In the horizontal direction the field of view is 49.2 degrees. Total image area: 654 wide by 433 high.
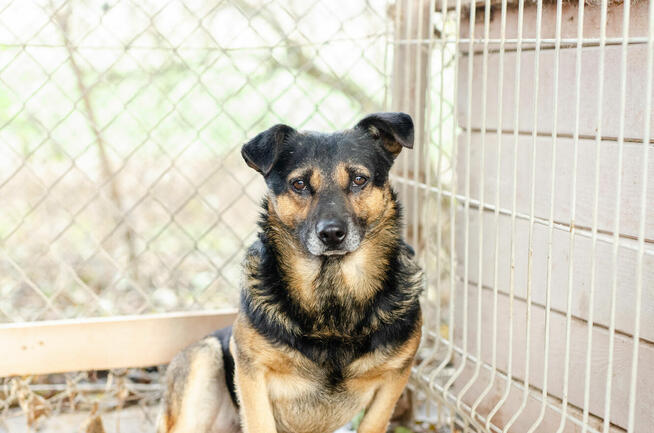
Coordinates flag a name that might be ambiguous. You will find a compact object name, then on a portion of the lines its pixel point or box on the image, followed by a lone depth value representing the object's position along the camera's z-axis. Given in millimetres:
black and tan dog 2449
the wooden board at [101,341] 3090
